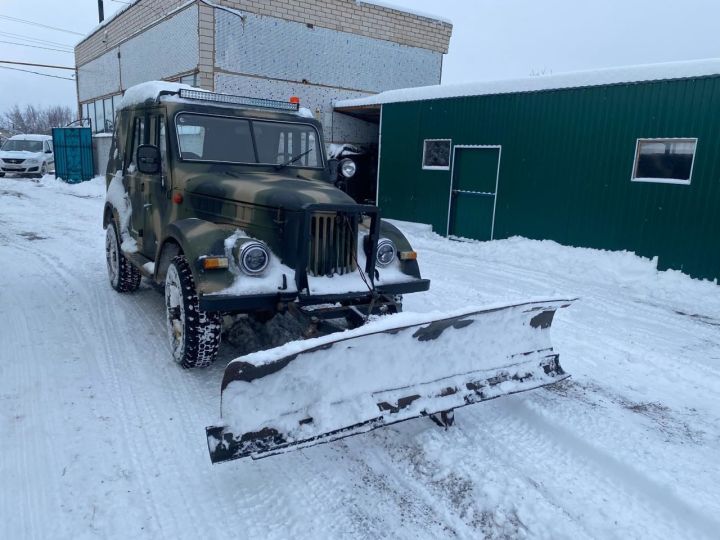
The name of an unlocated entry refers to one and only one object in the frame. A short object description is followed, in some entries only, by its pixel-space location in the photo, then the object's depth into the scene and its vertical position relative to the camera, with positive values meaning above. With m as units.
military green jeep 3.71 -0.51
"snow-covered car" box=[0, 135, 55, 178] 22.33 -0.26
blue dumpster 21.75 -0.04
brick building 13.71 +3.41
